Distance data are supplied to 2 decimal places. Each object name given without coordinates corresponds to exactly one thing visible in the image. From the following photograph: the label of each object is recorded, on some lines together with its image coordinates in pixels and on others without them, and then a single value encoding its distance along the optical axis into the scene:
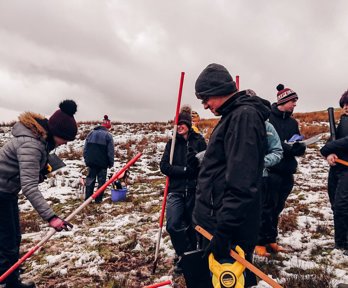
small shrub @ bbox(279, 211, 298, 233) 5.71
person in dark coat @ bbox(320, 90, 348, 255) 4.48
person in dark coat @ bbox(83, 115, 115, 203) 8.60
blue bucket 8.48
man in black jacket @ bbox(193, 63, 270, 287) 2.16
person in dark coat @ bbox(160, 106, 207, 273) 4.29
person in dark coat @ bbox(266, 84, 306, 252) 4.61
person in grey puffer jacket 3.32
